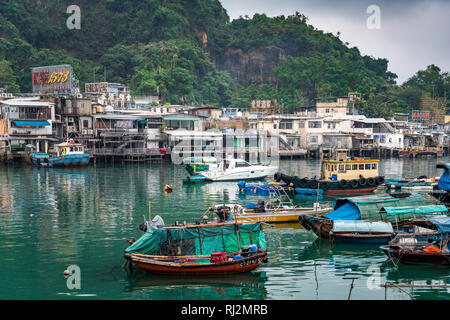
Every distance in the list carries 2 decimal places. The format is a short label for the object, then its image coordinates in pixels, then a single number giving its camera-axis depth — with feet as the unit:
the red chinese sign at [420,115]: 337.11
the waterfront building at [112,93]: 249.22
